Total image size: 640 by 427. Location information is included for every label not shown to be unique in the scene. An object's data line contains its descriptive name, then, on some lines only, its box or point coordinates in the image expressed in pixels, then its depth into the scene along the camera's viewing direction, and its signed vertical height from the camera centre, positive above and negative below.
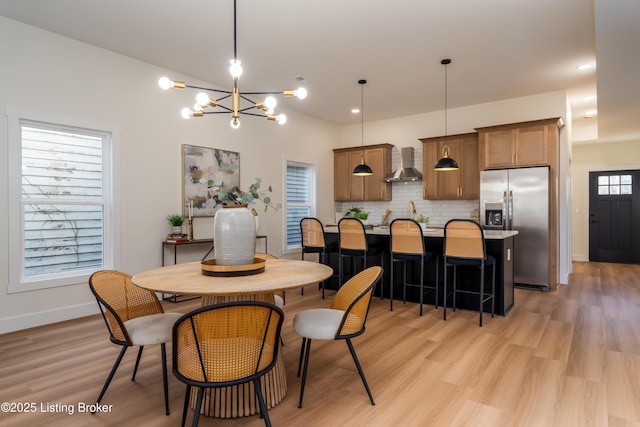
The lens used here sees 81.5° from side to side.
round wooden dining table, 1.90 -0.37
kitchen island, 4.05 -0.62
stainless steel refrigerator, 5.29 +0.02
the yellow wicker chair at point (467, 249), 3.77 -0.35
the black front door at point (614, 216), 7.94 -0.02
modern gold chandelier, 2.64 +0.89
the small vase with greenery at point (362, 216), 6.00 -0.01
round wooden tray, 2.25 -0.33
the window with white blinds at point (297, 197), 6.87 +0.36
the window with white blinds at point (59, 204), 3.71 +0.13
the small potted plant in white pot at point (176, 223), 4.72 -0.09
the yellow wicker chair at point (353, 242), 4.57 -0.33
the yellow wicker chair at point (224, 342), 1.58 -0.55
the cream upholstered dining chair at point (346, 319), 2.12 -0.64
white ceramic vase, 2.36 -0.12
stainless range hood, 6.60 +0.80
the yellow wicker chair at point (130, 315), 2.06 -0.62
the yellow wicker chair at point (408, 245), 4.14 -0.34
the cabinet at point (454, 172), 6.19 +0.75
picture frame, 5.02 +0.60
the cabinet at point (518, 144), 5.34 +1.06
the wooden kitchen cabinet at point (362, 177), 7.21 +0.81
